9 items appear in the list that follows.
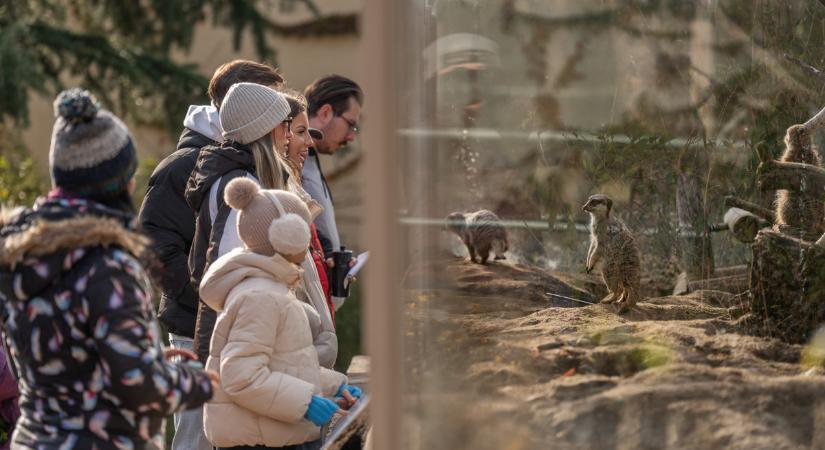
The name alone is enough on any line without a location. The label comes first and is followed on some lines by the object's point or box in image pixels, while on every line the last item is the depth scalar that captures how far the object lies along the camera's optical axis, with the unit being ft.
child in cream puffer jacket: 20.51
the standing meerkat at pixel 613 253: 18.85
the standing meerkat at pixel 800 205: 19.12
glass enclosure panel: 17.53
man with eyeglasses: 30.71
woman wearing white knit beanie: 23.68
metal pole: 16.74
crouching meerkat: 17.79
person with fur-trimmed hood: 16.31
